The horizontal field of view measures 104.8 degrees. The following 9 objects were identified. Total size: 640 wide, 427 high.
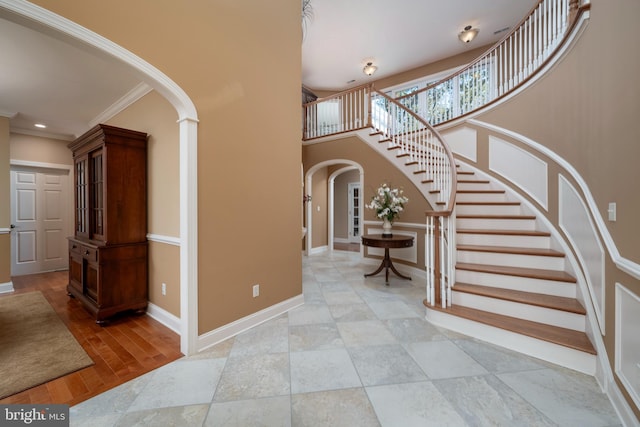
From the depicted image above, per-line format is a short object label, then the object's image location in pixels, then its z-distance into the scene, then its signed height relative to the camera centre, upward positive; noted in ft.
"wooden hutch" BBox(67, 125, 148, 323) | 8.52 -0.42
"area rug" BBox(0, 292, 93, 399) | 5.95 -3.95
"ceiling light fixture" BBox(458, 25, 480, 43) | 15.56 +11.23
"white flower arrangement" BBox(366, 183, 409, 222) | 13.64 +0.39
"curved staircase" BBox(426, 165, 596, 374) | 6.55 -2.66
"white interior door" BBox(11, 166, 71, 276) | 14.51 -0.41
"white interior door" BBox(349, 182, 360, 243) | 28.12 -0.45
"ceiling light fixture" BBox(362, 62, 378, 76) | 19.92 +11.56
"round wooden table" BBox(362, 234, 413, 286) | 12.35 -1.64
